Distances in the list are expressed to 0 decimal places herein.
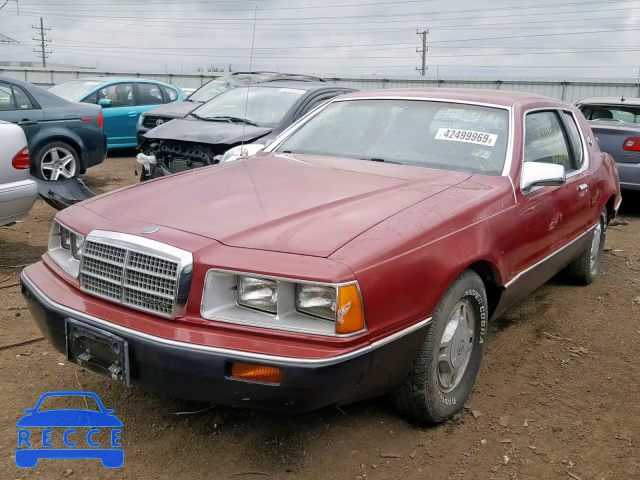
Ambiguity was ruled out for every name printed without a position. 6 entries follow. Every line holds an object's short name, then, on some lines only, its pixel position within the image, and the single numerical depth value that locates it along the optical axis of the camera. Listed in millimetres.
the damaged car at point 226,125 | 7000
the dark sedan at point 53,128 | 7793
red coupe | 2422
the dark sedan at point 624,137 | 8352
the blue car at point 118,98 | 11430
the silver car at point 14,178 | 5207
